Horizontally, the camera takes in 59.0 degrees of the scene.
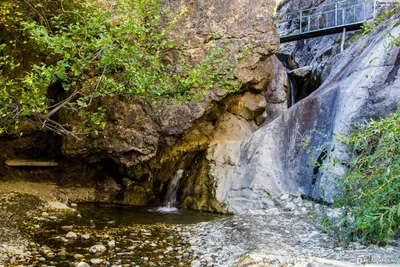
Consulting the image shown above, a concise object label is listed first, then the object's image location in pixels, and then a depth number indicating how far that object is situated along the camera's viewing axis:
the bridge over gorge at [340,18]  14.32
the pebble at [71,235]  6.41
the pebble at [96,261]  5.11
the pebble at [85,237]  6.38
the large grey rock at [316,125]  8.01
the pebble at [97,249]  5.58
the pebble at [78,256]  5.31
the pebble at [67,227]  7.09
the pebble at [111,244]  5.94
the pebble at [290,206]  8.09
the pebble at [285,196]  8.71
